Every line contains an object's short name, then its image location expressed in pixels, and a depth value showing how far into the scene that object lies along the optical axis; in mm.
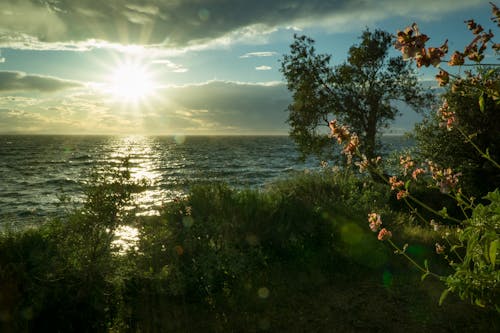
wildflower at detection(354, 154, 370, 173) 3692
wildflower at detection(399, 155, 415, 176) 4387
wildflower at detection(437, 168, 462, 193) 3549
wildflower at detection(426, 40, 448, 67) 2473
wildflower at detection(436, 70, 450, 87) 2670
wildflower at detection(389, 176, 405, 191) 4137
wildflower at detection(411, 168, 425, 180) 4121
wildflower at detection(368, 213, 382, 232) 3965
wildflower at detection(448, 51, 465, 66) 2586
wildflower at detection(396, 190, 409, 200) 3986
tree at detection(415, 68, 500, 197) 14484
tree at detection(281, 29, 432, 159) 21078
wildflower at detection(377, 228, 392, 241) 4150
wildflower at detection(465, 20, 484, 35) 2707
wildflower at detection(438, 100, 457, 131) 3672
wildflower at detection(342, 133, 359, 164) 3654
